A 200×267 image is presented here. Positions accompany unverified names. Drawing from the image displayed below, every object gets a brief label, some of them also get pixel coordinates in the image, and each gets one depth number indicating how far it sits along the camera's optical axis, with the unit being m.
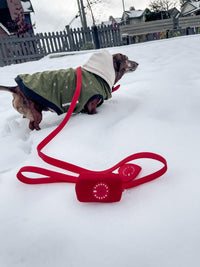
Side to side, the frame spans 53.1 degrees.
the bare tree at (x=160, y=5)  32.72
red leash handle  0.80
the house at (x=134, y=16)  39.03
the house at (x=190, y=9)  28.57
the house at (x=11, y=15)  15.49
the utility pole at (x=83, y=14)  13.68
